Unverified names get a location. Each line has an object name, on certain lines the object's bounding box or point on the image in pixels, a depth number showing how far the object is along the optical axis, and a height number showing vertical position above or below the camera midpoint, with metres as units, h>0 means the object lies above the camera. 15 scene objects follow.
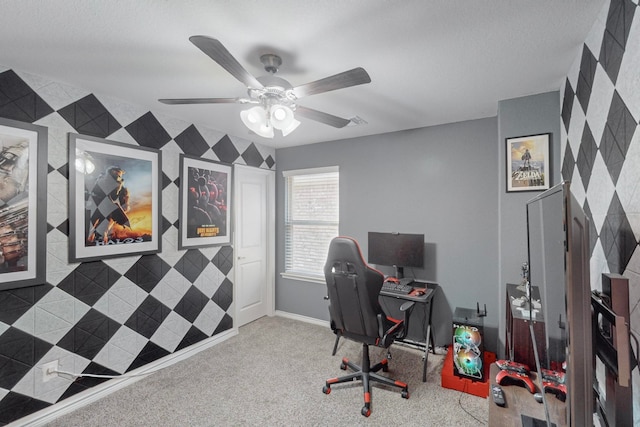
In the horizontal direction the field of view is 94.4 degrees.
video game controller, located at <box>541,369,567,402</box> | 0.84 -0.51
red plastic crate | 2.31 -1.31
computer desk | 2.66 -0.97
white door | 3.68 -0.32
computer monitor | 3.04 -0.34
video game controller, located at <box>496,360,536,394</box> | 1.50 -0.83
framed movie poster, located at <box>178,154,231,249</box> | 3.00 +0.17
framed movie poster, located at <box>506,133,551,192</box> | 2.26 +0.43
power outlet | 2.06 -1.06
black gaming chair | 2.20 -0.68
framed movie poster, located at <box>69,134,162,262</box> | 2.23 +0.16
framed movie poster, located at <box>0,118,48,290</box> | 1.90 +0.10
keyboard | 2.80 -0.68
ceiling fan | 1.42 +0.68
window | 3.82 -0.01
